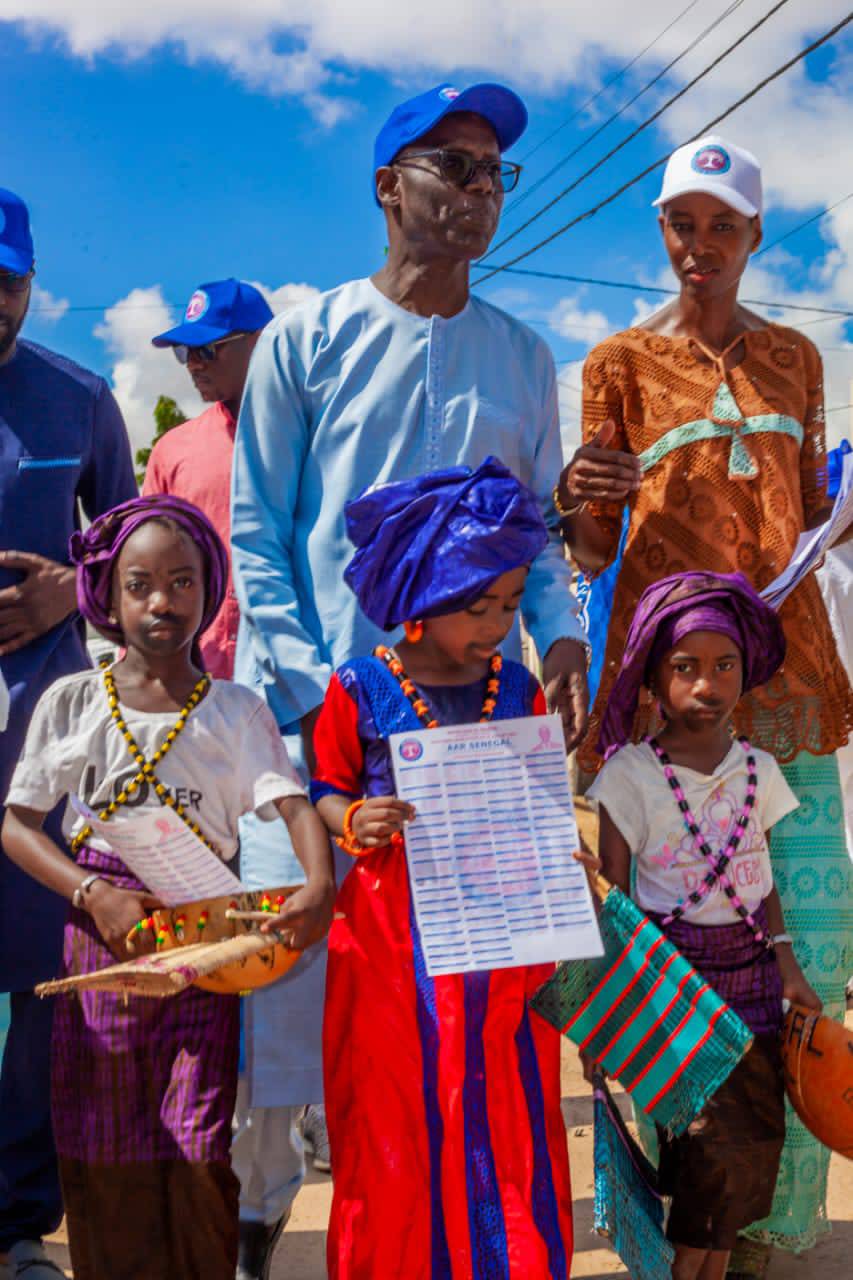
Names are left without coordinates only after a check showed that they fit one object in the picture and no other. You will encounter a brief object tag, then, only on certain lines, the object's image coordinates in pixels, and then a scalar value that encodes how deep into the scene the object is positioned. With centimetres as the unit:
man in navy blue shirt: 394
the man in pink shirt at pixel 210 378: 549
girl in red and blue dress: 308
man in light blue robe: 356
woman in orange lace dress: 392
